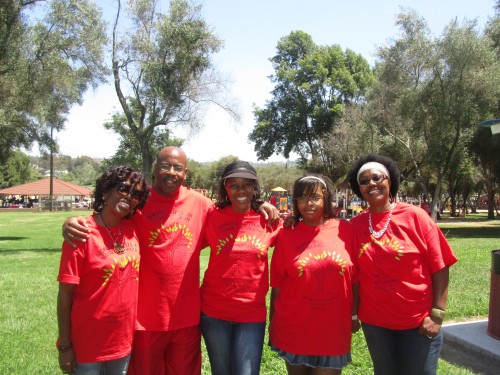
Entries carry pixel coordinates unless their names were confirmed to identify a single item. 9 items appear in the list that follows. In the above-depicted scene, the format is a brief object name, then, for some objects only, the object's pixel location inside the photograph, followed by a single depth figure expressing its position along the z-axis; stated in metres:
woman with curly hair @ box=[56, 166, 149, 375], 2.65
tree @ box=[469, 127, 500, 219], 22.83
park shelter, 63.31
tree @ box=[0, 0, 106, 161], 15.34
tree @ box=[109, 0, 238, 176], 16.75
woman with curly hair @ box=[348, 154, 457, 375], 2.76
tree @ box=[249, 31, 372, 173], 44.53
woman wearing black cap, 2.95
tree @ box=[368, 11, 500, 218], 20.27
